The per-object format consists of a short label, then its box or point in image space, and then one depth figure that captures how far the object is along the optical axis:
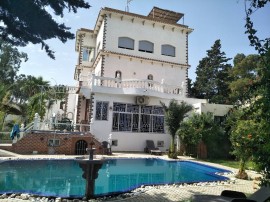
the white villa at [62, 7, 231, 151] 17.05
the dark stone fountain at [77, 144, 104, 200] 6.23
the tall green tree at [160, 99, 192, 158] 14.75
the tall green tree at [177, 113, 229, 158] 15.35
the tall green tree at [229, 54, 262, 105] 31.94
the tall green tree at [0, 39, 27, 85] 35.18
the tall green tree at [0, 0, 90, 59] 4.10
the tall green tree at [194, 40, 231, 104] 35.10
